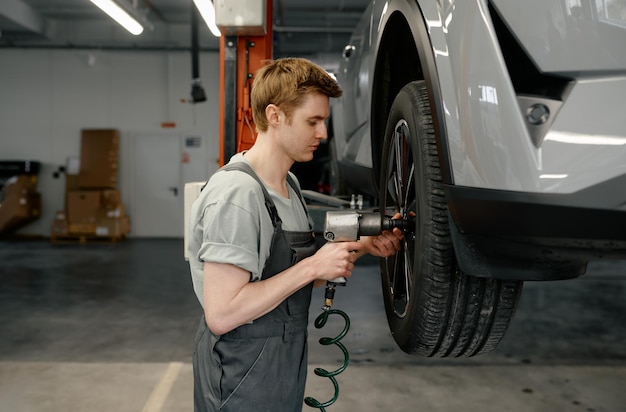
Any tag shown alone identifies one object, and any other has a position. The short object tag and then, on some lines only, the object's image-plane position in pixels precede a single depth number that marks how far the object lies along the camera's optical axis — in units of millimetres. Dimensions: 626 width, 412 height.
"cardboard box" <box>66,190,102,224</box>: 10523
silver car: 1007
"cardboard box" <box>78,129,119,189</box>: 11023
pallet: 10609
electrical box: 2398
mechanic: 1394
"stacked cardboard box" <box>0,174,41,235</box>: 10453
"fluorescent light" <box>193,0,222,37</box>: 4789
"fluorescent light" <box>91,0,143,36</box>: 6027
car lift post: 2662
